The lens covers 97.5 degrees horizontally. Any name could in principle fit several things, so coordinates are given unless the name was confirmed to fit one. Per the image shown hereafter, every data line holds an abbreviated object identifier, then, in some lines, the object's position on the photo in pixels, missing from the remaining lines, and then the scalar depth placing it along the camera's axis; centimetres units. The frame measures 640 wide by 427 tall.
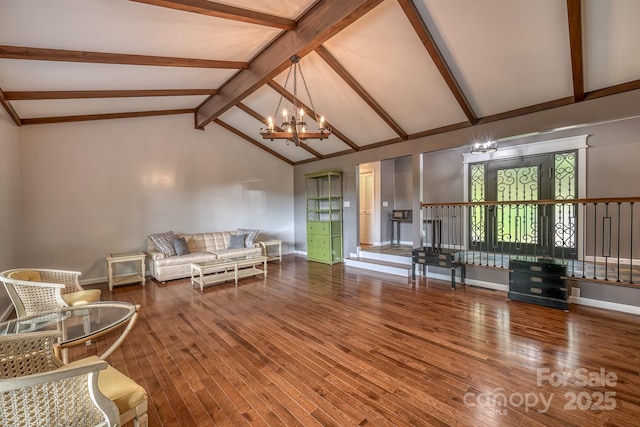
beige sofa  533
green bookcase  696
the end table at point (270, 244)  685
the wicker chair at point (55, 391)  111
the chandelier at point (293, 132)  318
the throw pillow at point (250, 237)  666
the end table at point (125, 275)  495
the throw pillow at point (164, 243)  558
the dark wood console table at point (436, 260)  468
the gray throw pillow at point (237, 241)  656
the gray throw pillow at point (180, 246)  570
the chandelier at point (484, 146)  450
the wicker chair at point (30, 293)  253
